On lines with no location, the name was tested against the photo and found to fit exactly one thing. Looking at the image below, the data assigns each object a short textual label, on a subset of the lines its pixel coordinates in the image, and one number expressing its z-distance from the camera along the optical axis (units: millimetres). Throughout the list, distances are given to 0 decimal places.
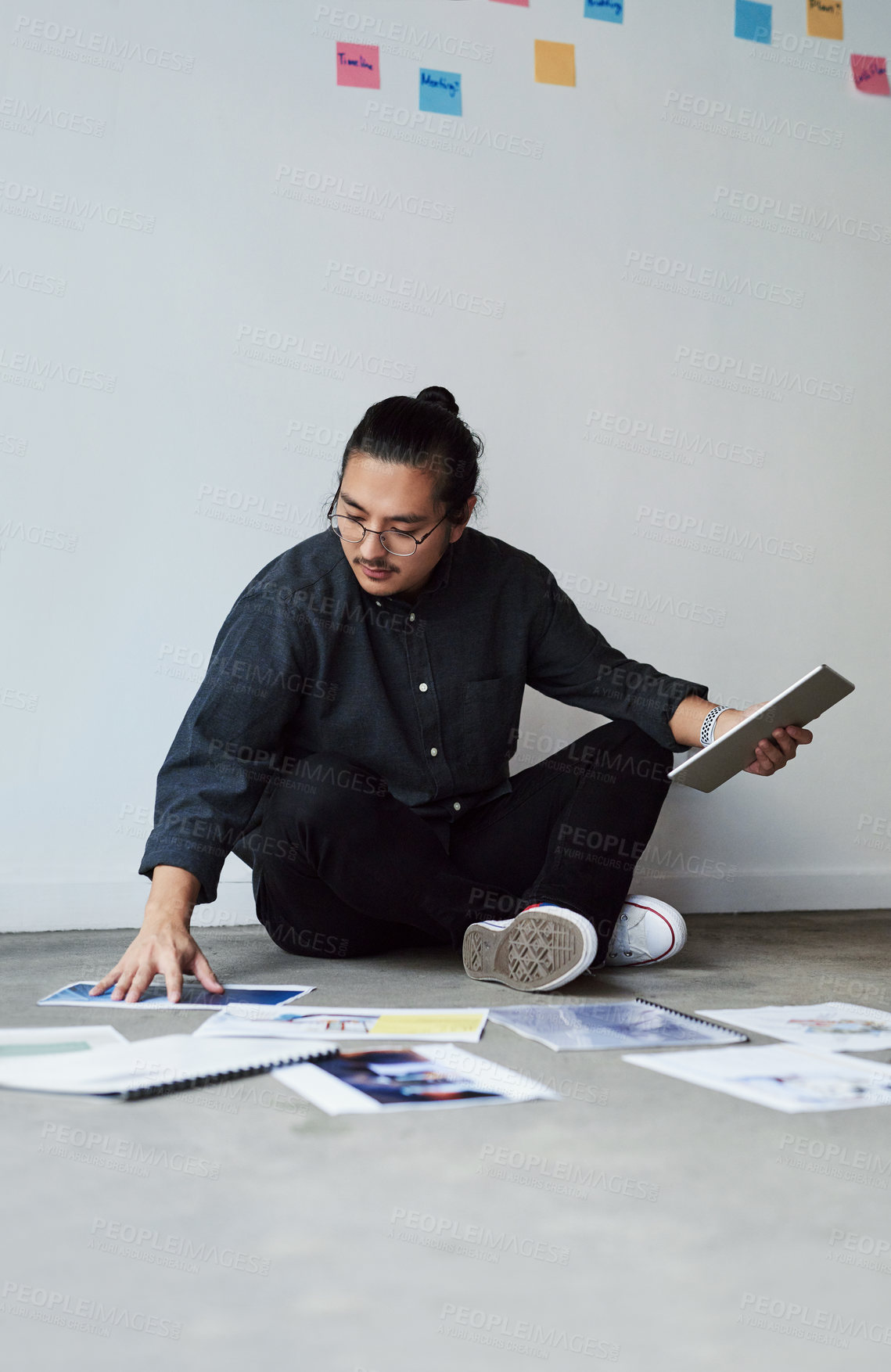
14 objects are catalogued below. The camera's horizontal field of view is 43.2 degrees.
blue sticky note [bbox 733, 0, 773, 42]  2453
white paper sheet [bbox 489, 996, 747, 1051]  1167
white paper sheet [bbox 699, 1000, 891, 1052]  1177
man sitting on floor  1434
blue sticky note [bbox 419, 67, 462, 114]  2201
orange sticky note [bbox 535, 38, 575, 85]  2287
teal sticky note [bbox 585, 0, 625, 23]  2334
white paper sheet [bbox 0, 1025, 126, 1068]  1032
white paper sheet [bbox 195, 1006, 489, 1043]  1133
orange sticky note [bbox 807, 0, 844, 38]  2510
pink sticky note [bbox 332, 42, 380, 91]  2139
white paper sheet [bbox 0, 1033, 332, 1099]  933
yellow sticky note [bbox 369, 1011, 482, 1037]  1165
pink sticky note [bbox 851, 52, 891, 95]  2549
